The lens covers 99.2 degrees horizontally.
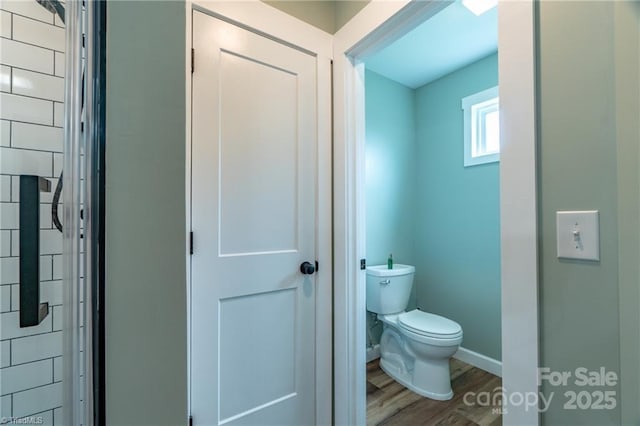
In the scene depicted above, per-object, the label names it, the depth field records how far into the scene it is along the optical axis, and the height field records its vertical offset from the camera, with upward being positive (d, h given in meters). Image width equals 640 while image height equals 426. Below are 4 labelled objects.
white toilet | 1.72 -0.79
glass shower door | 0.41 +0.02
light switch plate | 0.65 -0.05
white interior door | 1.10 -0.05
